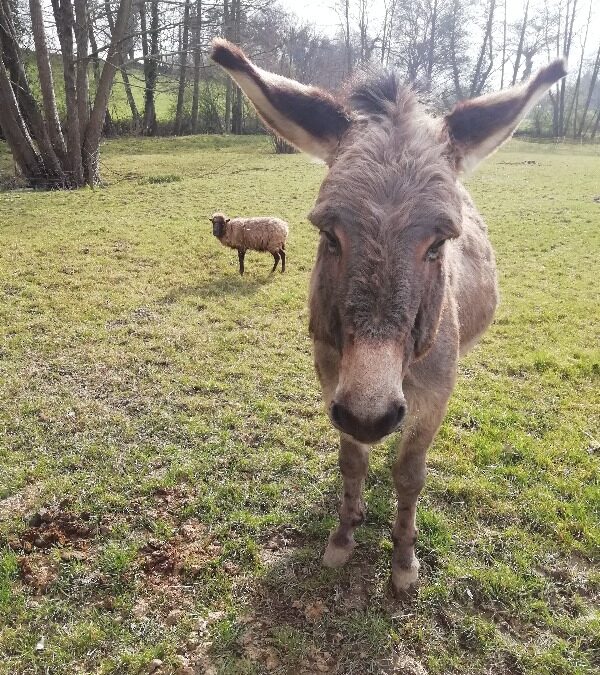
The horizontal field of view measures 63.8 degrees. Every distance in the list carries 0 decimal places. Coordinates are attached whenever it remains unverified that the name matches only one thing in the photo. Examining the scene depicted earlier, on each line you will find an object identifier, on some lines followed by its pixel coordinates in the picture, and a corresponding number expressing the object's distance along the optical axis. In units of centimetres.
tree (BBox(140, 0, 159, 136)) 2061
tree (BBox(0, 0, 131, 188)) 1479
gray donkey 179
